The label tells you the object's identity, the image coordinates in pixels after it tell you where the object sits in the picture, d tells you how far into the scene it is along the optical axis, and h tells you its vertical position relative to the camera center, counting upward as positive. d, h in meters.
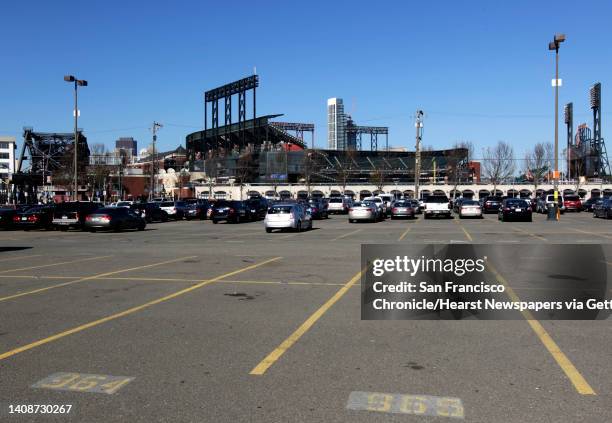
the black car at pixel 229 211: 40.66 -1.26
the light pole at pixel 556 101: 36.79 +6.04
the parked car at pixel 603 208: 40.09 -1.18
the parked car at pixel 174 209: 47.47 -1.21
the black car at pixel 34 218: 33.38 -1.31
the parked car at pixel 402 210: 43.11 -1.26
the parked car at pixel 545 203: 50.38 -1.00
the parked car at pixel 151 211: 41.62 -1.24
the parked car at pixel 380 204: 42.44 -0.80
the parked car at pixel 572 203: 57.39 -1.08
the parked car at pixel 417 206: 49.95 -1.19
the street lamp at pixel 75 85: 44.12 +8.58
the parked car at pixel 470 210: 41.66 -1.24
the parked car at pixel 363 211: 37.91 -1.17
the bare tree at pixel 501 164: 116.44 +5.81
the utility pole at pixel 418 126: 76.71 +8.92
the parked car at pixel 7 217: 34.44 -1.30
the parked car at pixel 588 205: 59.09 -1.32
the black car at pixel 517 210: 36.44 -1.14
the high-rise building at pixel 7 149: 162.62 +13.03
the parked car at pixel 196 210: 48.72 -1.36
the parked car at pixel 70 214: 32.91 -1.09
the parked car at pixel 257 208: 43.97 -1.10
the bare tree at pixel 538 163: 115.12 +5.85
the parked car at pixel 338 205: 57.41 -1.17
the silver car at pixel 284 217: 29.19 -1.19
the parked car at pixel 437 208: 41.66 -1.08
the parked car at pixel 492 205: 51.36 -1.10
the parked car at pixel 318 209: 45.12 -1.20
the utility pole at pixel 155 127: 72.03 +8.54
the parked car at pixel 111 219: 31.30 -1.36
